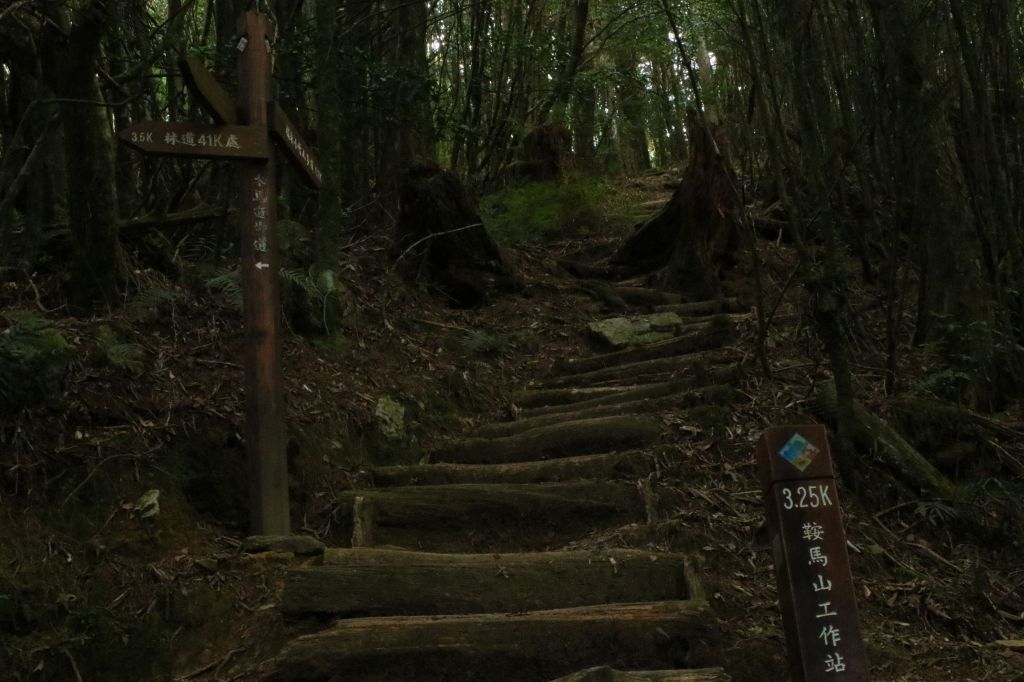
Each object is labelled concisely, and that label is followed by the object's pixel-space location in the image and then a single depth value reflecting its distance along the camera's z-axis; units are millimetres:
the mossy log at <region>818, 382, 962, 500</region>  4988
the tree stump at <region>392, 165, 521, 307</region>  8391
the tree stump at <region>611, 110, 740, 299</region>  9547
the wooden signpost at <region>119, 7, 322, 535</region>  4113
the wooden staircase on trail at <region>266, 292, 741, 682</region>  3330
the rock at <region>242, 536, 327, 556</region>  4032
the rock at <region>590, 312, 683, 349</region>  8000
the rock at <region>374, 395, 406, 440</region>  5691
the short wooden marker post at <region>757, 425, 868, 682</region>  2740
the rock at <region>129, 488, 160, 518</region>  3982
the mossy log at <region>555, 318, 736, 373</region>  7129
